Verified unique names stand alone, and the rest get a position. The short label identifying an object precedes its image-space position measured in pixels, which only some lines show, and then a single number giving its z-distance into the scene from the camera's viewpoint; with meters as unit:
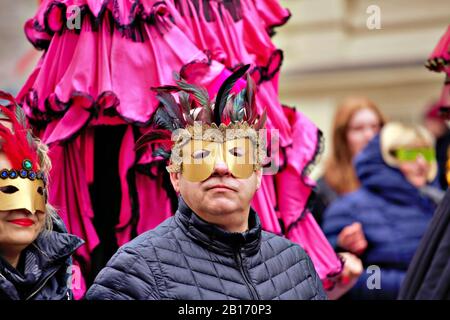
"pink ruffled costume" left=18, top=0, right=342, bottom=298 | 3.35
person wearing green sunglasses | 5.12
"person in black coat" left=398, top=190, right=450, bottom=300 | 3.54
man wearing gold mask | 2.82
